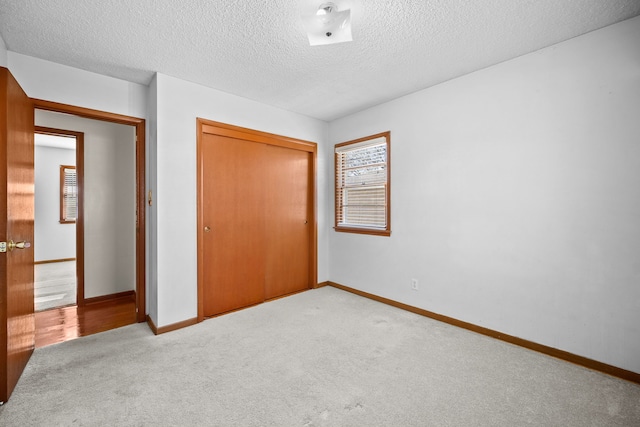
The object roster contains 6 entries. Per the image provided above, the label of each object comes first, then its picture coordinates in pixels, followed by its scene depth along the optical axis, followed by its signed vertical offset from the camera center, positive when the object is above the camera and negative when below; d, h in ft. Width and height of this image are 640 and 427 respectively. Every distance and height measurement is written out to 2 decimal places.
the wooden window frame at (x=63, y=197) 20.28 +0.97
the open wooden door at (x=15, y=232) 5.77 -0.51
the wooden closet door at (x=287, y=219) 12.36 -0.44
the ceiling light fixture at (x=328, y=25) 5.93 +4.14
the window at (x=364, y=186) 11.88 +1.16
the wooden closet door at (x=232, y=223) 10.36 -0.52
